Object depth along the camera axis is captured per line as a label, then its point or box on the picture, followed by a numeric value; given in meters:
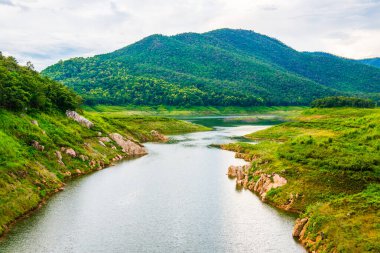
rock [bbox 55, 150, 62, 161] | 79.28
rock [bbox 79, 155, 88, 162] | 87.02
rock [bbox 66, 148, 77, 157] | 84.22
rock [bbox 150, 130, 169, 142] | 150.38
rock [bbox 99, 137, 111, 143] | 107.36
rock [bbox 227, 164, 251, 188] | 76.07
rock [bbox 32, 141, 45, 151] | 75.80
